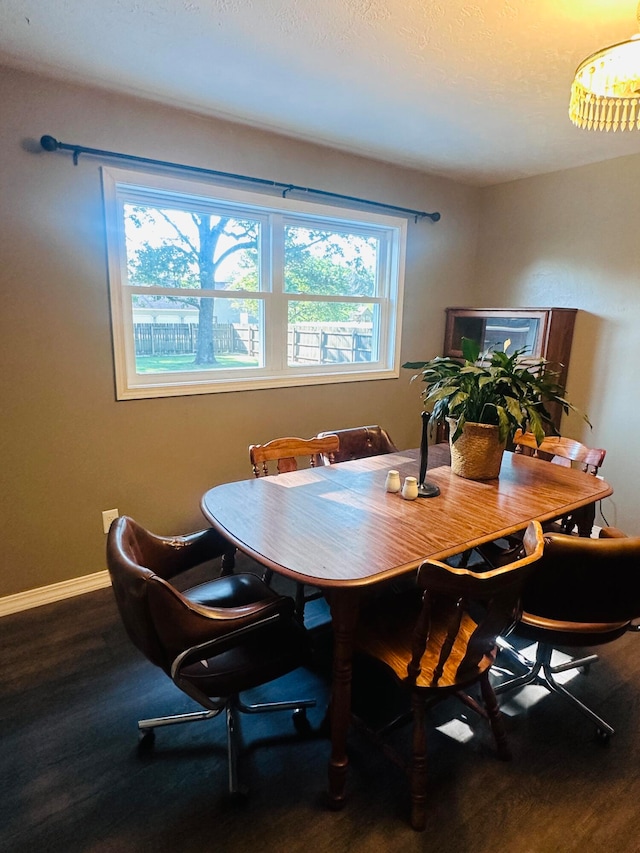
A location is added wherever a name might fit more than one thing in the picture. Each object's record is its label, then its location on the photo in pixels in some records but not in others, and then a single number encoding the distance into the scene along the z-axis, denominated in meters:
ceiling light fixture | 1.38
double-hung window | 2.60
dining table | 1.38
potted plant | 1.95
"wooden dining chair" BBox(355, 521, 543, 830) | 1.23
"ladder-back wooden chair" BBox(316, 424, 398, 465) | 2.57
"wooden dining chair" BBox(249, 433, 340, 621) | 2.19
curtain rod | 2.17
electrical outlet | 2.64
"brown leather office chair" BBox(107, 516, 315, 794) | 1.25
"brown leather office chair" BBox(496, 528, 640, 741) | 1.43
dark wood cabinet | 3.22
